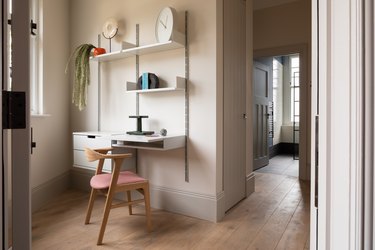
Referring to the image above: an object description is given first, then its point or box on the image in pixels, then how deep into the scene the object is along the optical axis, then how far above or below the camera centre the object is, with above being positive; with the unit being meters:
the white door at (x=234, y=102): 2.66 +0.22
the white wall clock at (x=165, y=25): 2.50 +0.99
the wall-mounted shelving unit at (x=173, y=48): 2.51 +0.77
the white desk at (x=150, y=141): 2.32 -0.19
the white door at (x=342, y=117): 0.55 +0.01
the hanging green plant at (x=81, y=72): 3.11 +0.61
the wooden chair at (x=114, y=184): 2.03 -0.52
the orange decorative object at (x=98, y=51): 3.04 +0.85
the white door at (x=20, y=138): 0.74 -0.05
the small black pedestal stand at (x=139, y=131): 2.58 -0.09
